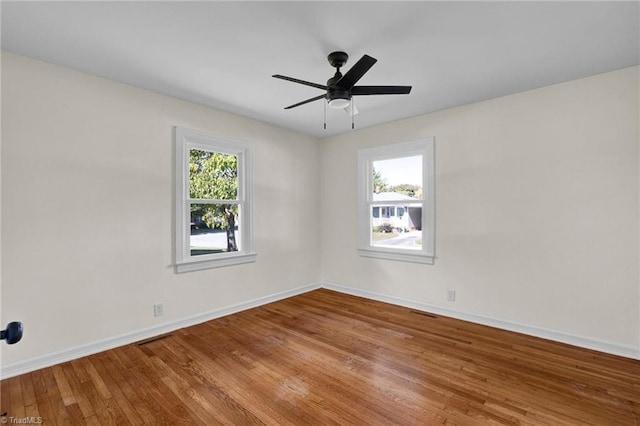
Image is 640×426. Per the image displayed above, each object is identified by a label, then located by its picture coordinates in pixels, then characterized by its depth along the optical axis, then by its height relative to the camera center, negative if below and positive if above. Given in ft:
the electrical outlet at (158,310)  10.61 -3.42
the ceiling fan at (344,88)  7.27 +3.18
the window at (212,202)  11.39 +0.49
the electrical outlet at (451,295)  12.36 -3.39
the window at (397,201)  13.15 +0.57
